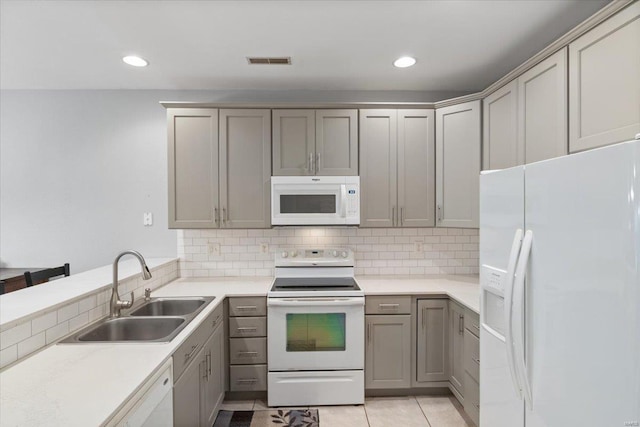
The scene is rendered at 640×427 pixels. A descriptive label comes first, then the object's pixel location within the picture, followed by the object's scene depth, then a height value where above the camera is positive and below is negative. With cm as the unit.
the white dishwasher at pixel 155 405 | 114 -71
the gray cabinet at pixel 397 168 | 282 +38
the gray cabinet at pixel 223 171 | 277 +34
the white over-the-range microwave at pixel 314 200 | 272 +10
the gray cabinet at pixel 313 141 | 278 +60
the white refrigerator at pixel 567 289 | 82 -23
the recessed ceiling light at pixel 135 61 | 243 +112
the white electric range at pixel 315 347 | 247 -99
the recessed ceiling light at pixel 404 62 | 245 +112
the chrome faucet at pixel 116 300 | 188 -50
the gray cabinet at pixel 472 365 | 211 -99
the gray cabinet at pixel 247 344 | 252 -98
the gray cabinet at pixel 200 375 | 158 -89
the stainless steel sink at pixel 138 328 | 184 -65
